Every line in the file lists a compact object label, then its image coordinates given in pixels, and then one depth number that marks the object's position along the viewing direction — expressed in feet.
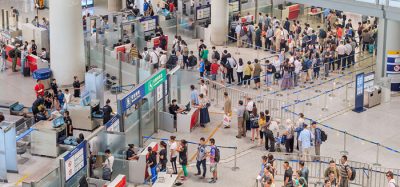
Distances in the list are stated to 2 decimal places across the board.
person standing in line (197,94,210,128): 108.37
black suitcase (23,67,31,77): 131.13
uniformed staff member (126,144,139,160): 91.18
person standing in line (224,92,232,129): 106.84
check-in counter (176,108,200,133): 106.42
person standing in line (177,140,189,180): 90.89
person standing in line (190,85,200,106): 109.50
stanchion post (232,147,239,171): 95.55
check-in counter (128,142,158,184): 90.62
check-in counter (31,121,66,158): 97.55
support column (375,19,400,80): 122.72
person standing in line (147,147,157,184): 90.38
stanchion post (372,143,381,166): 97.40
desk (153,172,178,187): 89.15
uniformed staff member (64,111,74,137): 100.32
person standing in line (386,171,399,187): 81.20
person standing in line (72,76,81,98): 117.80
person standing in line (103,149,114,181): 88.99
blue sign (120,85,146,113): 94.68
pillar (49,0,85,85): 123.24
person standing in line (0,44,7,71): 134.00
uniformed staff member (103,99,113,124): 105.60
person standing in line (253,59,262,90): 123.85
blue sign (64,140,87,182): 83.46
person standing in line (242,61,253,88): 124.10
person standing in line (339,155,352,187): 85.35
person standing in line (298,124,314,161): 95.45
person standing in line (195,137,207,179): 90.90
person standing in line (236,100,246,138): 103.81
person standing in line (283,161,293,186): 84.48
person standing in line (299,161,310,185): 84.58
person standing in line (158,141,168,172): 90.22
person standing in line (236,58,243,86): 125.14
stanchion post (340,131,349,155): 100.63
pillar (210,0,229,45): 148.36
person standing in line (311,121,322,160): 96.37
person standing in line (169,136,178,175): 91.55
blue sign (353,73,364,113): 114.93
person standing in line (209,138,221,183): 90.79
